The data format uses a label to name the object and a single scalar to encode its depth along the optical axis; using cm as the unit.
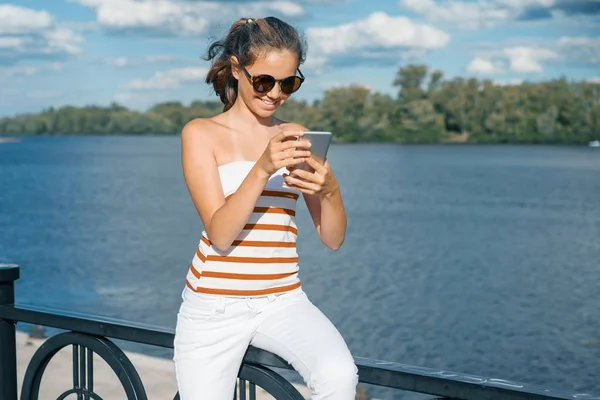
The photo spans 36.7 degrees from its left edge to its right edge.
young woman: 201
